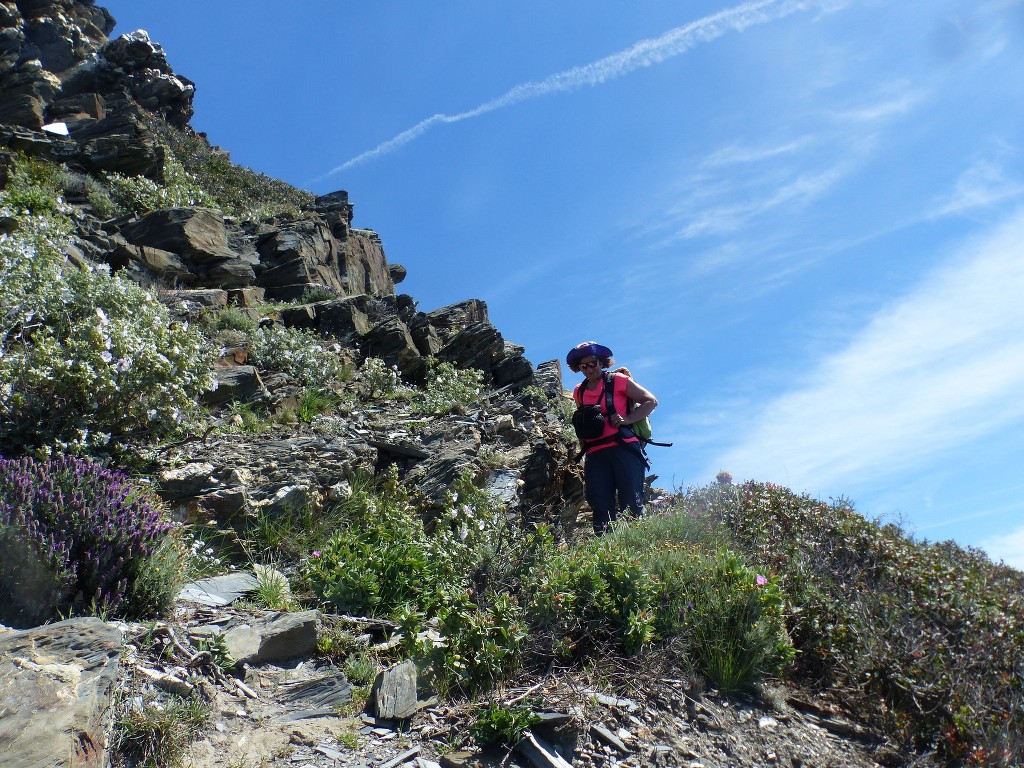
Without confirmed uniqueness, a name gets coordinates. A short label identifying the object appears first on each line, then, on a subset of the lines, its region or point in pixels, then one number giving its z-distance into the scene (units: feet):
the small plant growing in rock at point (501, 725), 11.94
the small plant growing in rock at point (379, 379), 38.07
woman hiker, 24.80
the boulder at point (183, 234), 46.57
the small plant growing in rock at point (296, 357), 35.96
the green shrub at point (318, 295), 50.26
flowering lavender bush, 13.66
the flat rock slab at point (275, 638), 14.24
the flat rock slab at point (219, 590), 16.30
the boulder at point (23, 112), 67.56
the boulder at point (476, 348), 44.98
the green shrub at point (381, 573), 16.71
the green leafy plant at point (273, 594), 16.76
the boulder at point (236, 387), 29.84
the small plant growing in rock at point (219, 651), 13.38
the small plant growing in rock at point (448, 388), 34.27
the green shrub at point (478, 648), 13.24
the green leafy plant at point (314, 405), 31.14
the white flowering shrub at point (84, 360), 20.95
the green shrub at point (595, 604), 14.85
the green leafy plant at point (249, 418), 27.76
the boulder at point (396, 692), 12.81
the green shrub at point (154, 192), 55.67
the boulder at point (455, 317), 49.39
